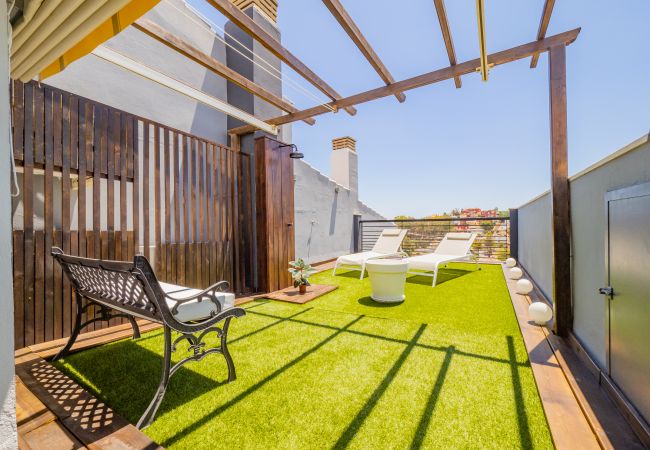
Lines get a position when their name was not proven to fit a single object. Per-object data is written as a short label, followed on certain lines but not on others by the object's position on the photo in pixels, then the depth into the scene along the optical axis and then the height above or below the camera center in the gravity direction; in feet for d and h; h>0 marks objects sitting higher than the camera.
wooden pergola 9.16 +6.31
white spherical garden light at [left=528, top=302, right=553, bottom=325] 10.03 -3.04
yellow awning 4.87 +3.69
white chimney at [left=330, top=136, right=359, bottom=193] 33.01 +7.47
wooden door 16.25 +0.86
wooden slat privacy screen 8.83 +1.04
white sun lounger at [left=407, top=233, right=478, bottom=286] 18.04 -2.00
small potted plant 15.46 -2.60
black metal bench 5.50 -1.74
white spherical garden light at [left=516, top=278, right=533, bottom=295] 13.94 -2.90
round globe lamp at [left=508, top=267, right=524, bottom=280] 17.75 -2.90
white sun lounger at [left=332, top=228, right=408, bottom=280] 20.66 -1.77
